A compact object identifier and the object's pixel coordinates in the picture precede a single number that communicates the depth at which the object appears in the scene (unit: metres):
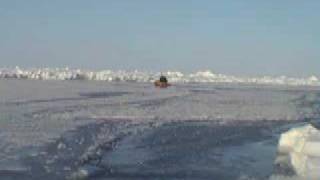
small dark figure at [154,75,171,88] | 78.19
